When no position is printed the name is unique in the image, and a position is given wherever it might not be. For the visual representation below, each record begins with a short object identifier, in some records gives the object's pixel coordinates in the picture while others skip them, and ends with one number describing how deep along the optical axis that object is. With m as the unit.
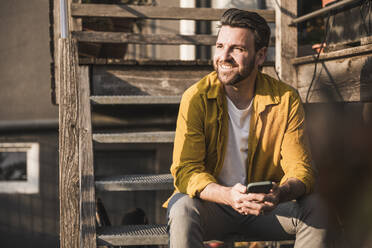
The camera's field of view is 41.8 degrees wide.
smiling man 2.47
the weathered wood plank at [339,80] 3.11
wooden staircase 2.99
